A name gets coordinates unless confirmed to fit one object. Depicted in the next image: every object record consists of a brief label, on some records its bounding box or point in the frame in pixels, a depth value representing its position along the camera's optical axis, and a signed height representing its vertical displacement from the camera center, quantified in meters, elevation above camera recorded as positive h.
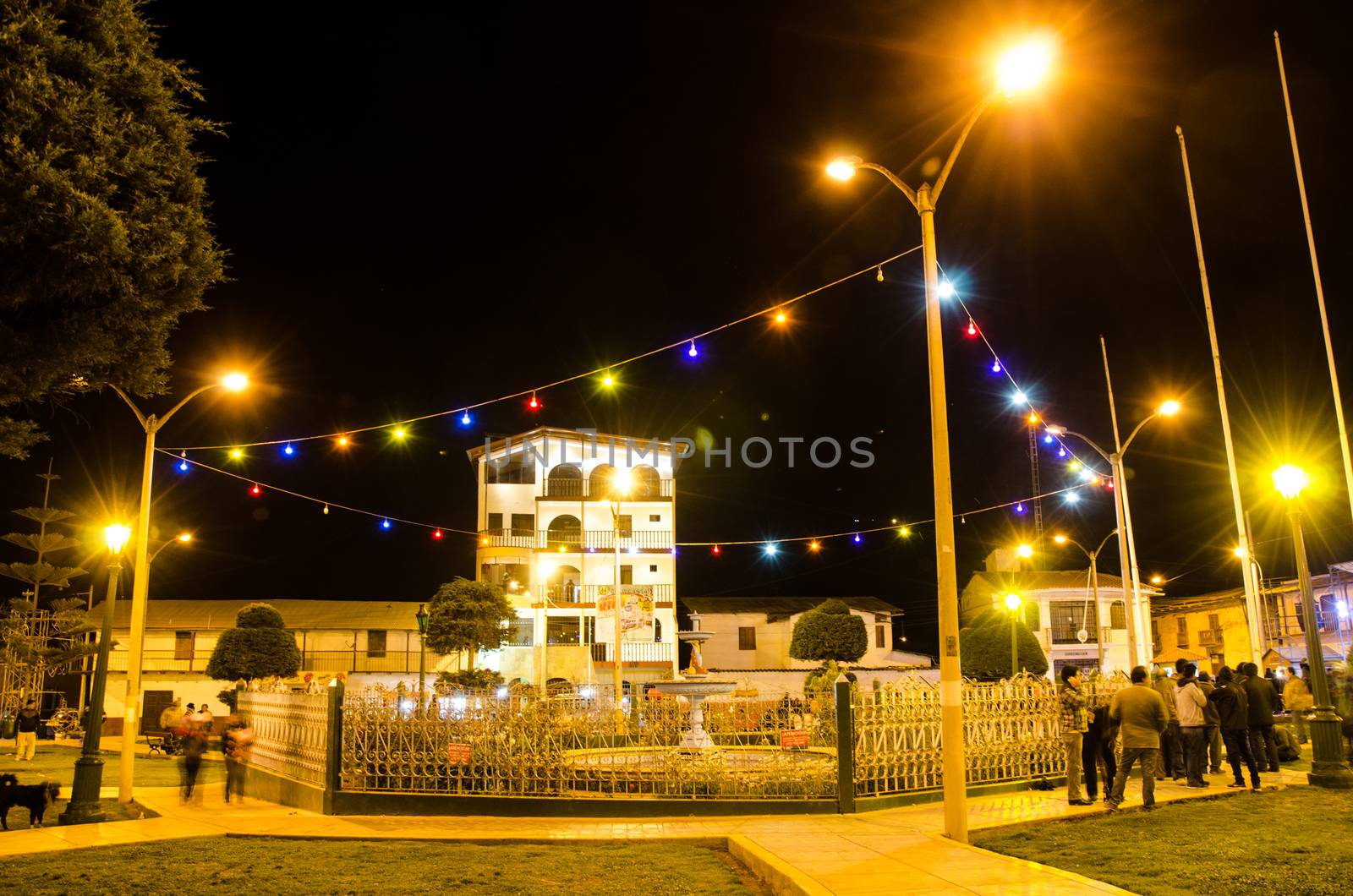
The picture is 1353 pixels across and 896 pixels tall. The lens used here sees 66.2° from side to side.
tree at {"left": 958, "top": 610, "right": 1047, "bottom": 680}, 38.00 -0.17
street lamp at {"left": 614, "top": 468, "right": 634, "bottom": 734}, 28.77 +6.69
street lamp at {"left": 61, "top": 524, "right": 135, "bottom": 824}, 13.83 -1.41
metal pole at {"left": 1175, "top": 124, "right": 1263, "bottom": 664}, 23.16 +4.52
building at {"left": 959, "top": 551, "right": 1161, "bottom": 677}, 53.03 +1.88
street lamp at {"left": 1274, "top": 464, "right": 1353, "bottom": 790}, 13.38 -0.62
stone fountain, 15.48 -0.77
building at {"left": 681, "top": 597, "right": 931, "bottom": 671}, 49.19 +0.69
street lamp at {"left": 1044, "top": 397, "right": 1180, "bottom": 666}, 21.28 +2.44
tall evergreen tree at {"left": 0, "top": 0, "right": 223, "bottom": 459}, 7.46 +3.39
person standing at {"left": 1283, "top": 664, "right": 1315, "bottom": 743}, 16.72 -0.82
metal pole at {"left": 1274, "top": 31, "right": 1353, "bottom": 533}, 21.66 +7.24
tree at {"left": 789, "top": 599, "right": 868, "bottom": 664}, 36.62 +0.44
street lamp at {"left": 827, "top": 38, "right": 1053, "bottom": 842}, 9.86 +2.00
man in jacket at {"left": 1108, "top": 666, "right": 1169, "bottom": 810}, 11.38 -0.92
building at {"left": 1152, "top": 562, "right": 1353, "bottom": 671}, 46.09 +1.23
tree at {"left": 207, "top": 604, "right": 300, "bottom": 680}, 33.66 +0.07
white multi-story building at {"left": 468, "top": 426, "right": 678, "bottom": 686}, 41.94 +4.39
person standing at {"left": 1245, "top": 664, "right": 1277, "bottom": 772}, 13.95 -0.75
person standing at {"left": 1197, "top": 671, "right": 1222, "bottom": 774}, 14.07 -1.23
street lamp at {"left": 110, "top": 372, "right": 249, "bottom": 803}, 16.50 +1.49
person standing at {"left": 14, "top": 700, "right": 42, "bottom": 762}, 25.67 -1.91
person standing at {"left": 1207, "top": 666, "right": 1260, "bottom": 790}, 13.19 -0.98
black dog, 13.15 -1.77
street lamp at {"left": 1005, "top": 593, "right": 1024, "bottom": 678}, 32.35 +1.32
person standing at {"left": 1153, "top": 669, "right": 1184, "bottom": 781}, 14.76 -1.43
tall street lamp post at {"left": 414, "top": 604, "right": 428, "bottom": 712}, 25.89 +0.75
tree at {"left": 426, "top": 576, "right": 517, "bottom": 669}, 37.06 +1.22
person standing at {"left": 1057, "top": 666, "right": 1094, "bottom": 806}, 11.98 -0.95
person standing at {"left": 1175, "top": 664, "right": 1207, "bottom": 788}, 13.49 -0.99
